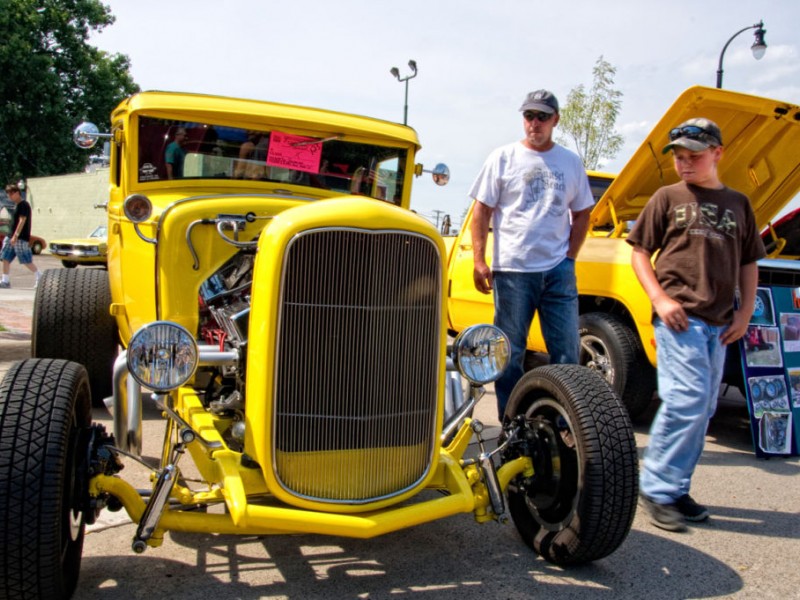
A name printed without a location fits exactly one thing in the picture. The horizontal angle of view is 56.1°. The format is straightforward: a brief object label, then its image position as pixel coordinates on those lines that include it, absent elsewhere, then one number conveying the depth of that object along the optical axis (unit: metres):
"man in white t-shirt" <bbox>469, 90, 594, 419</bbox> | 3.85
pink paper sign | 4.11
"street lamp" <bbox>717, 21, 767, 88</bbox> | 12.62
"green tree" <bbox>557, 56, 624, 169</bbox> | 13.13
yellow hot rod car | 2.37
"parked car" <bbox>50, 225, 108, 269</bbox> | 12.58
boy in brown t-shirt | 3.35
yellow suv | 4.86
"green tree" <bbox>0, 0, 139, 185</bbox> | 29.44
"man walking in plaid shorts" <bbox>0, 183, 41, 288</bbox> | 11.04
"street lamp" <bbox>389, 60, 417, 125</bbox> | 19.03
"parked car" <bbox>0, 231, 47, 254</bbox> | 28.38
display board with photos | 4.65
